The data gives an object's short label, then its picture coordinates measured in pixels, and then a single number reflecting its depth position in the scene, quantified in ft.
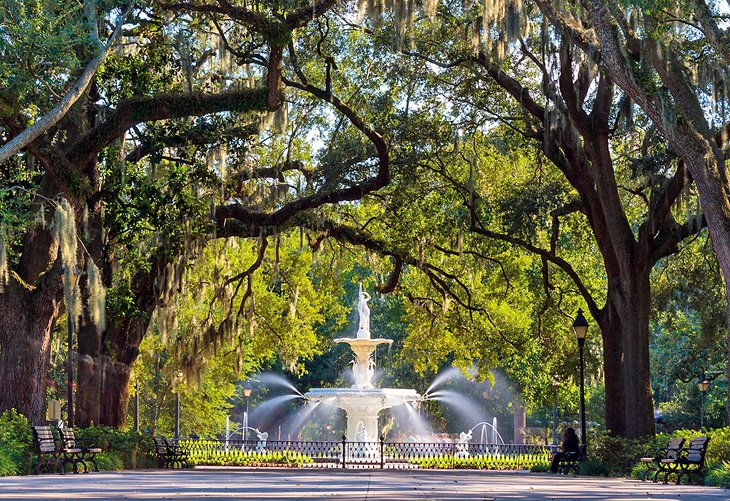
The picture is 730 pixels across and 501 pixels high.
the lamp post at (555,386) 119.10
